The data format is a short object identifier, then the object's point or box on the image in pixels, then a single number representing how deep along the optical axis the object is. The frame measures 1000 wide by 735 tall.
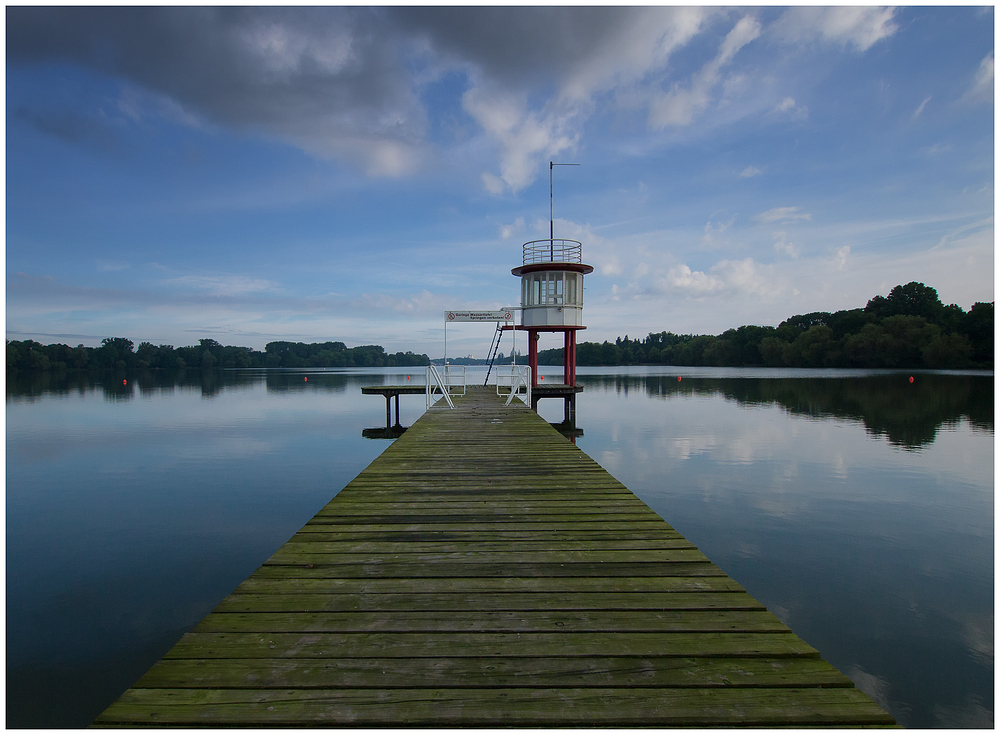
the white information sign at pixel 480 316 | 17.50
